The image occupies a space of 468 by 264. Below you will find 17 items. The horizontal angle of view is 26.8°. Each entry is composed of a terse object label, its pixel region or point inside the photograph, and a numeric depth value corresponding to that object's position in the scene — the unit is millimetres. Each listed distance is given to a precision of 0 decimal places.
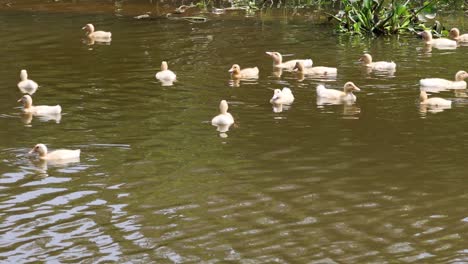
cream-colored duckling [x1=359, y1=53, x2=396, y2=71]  19406
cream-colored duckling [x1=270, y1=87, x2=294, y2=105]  16250
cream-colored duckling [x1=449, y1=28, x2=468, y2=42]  23109
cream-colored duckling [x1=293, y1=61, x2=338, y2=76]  18969
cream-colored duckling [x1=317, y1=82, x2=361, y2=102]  16734
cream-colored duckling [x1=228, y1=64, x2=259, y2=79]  18500
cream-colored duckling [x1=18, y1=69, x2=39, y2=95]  17828
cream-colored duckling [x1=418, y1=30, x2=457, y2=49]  22500
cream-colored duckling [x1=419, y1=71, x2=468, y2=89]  17609
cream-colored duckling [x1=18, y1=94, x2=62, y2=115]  15758
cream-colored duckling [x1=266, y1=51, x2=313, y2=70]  19797
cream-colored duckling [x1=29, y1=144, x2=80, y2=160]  13023
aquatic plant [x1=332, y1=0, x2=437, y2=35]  24453
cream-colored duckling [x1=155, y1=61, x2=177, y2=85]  18391
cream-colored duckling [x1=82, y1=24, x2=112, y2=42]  24094
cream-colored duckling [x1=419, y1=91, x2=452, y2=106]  16328
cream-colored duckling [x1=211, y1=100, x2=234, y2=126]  14888
